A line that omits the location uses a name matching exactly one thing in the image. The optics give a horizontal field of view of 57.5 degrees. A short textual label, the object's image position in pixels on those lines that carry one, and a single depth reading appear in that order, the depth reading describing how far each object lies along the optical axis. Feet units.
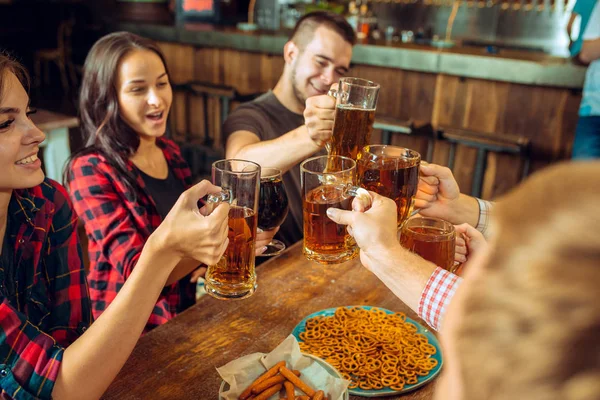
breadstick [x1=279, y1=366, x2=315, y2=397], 3.80
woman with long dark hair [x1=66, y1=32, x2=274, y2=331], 6.10
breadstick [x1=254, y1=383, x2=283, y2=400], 3.78
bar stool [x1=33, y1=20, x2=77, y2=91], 24.98
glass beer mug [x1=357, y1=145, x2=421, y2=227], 4.31
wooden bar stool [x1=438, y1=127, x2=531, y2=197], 12.17
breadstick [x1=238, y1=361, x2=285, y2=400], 3.77
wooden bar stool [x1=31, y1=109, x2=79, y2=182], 10.17
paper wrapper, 3.78
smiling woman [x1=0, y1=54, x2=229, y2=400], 3.79
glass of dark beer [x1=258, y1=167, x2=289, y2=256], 4.47
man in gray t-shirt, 7.77
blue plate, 4.09
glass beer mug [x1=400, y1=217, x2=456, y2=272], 4.23
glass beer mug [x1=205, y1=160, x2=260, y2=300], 3.82
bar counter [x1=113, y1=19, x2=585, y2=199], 12.16
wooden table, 4.10
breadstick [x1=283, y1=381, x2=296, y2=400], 3.77
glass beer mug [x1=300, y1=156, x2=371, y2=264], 3.98
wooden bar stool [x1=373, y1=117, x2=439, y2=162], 13.05
